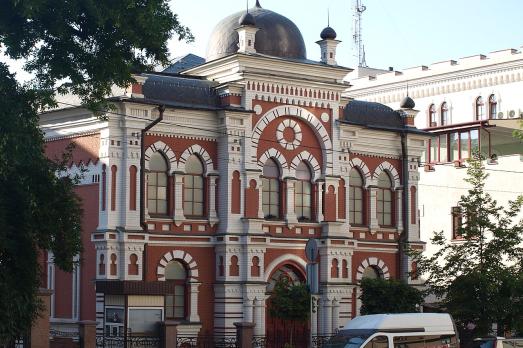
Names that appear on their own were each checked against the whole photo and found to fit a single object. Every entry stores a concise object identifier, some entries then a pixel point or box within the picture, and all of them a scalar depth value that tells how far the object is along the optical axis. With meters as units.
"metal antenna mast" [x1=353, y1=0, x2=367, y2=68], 75.56
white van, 27.86
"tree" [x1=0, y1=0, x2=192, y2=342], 24.88
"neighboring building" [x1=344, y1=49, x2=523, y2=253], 54.62
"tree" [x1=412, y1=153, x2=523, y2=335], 35.62
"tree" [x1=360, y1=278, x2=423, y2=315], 39.16
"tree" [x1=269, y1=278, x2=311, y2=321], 37.44
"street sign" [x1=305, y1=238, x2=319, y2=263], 28.42
